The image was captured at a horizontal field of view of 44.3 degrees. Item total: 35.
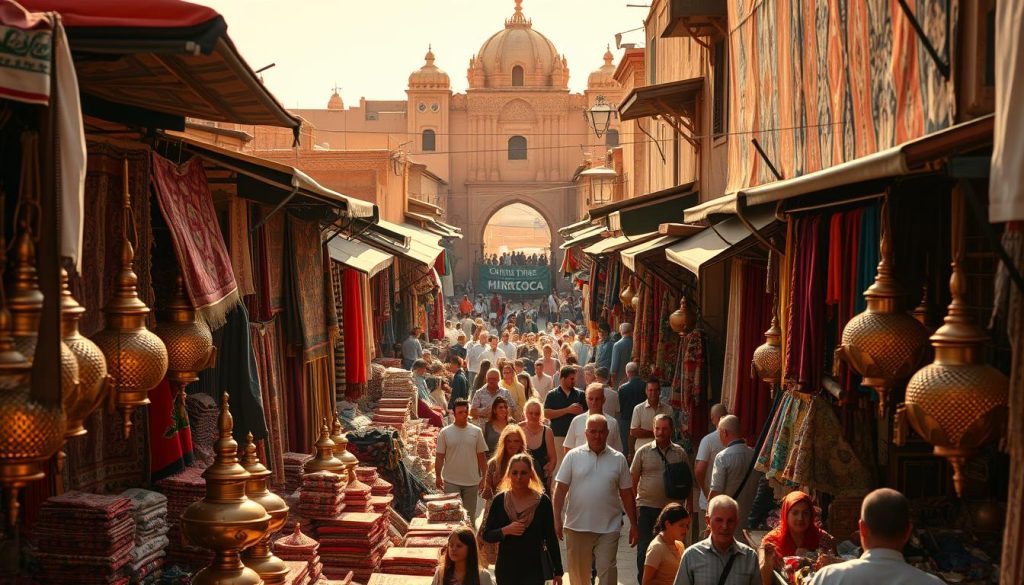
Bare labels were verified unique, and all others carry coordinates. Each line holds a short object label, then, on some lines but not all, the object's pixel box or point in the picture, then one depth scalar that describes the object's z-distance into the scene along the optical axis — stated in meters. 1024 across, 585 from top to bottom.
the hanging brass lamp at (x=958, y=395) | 3.69
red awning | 3.41
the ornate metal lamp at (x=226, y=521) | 4.36
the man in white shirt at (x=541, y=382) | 15.55
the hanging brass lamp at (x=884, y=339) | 4.55
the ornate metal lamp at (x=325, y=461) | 7.30
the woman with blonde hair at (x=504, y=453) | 8.70
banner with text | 38.69
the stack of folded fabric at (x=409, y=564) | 6.90
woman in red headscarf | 6.14
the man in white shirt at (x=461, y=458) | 10.02
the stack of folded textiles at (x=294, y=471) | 8.01
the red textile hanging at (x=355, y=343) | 10.78
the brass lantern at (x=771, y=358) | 7.36
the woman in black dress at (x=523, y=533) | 7.28
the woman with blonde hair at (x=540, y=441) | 10.21
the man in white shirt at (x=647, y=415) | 10.64
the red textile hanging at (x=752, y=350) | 9.16
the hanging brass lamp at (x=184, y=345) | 4.73
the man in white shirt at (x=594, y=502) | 8.08
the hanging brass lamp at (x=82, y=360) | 3.01
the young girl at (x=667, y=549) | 6.75
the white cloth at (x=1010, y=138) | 3.26
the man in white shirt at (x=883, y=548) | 4.24
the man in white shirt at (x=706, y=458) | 8.90
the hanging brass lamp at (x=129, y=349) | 3.65
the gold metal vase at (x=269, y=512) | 4.69
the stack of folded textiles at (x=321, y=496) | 7.06
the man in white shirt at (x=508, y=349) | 18.88
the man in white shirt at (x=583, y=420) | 10.12
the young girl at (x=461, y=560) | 6.40
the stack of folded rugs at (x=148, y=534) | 5.11
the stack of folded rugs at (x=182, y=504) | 5.68
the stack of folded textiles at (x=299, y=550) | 6.18
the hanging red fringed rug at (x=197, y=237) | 5.29
